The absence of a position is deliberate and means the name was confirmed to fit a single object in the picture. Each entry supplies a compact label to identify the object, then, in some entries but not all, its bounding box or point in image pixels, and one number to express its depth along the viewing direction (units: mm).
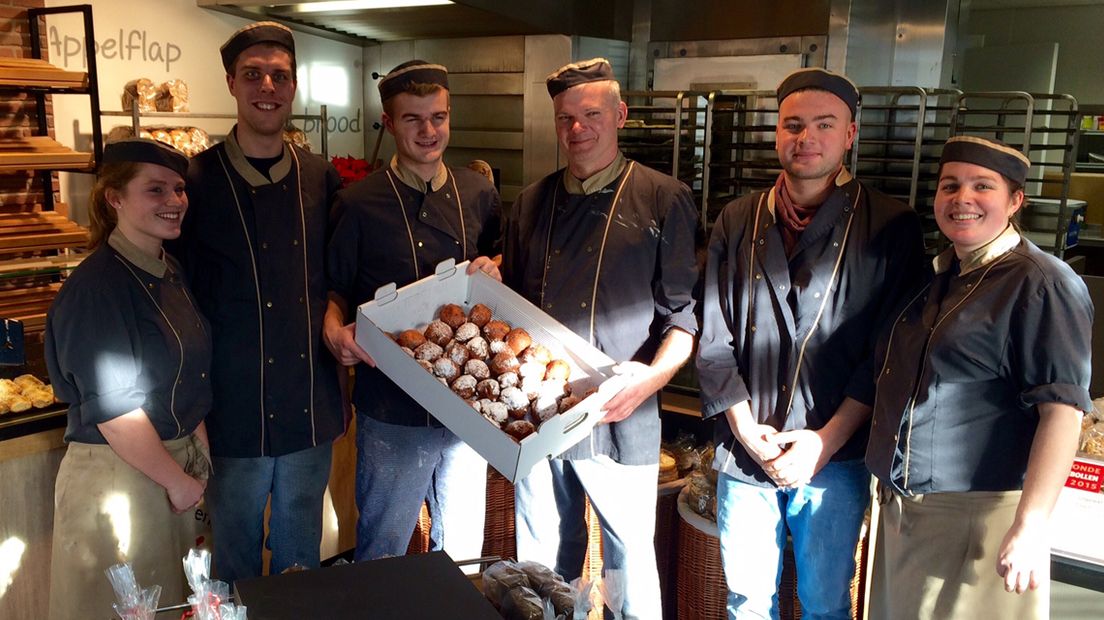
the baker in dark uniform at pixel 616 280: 2211
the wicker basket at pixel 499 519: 3070
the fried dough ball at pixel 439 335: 2107
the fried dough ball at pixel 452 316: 2172
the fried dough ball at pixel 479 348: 2049
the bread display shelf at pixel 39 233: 3734
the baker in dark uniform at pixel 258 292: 2254
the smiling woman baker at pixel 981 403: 1769
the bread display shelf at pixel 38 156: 3693
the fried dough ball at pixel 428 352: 2004
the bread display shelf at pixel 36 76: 3674
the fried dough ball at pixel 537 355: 2031
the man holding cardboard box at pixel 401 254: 2295
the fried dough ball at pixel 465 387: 1910
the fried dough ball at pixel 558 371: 2004
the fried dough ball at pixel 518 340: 2084
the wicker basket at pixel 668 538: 2916
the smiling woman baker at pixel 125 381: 1978
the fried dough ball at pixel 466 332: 2098
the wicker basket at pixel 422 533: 3074
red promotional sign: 2184
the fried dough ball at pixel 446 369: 1966
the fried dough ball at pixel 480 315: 2186
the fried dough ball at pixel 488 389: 1931
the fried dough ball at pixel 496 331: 2113
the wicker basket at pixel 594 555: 2879
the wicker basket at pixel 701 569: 2695
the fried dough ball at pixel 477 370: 1992
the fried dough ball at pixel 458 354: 2024
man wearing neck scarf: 2090
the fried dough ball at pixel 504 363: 1996
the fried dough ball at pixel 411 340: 2045
